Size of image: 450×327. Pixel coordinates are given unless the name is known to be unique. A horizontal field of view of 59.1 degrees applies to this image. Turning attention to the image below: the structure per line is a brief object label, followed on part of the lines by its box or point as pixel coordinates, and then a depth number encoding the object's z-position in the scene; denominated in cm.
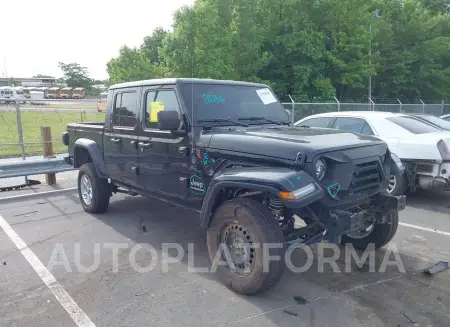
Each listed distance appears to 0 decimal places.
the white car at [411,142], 685
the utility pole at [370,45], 2446
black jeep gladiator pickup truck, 365
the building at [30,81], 7614
